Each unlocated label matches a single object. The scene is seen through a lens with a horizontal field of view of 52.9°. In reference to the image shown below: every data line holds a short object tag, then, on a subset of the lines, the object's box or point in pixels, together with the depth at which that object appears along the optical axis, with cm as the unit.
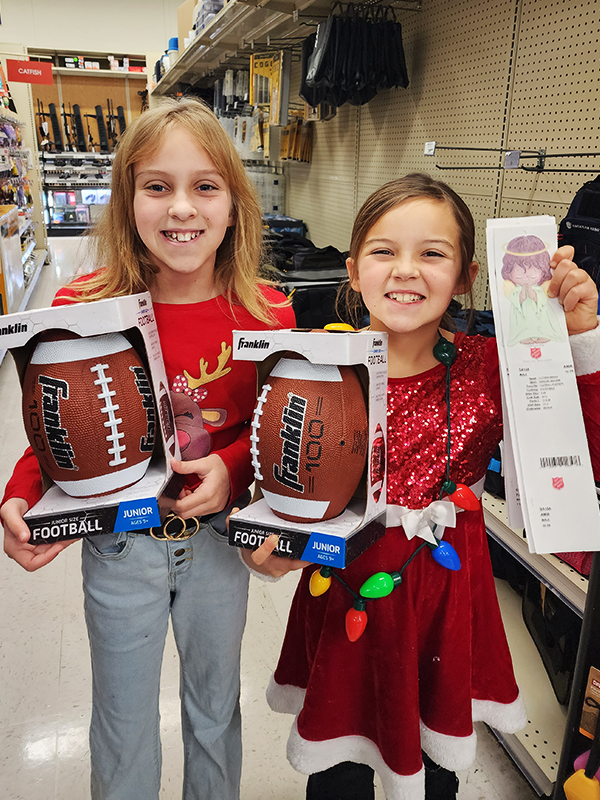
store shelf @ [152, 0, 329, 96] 307
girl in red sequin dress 94
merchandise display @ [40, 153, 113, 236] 1134
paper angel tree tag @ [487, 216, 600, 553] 83
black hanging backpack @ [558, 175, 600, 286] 158
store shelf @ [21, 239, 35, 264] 692
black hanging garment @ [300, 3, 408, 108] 277
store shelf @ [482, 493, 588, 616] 137
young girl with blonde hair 96
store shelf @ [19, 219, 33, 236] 675
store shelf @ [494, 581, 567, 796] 150
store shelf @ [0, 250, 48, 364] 613
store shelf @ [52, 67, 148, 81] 1120
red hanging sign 706
